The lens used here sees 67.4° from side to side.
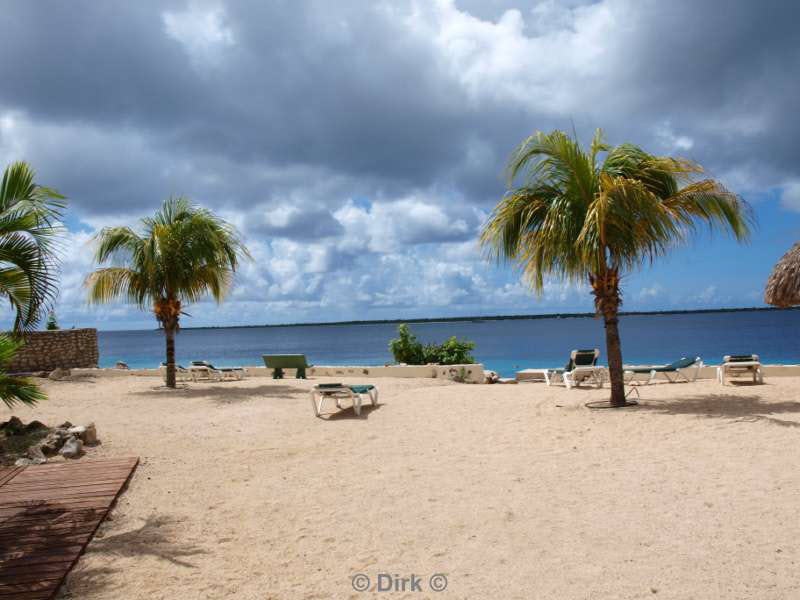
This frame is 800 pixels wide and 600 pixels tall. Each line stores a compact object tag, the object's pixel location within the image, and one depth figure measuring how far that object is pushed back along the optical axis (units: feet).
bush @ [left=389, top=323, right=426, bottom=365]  55.93
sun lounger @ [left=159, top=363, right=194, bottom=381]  55.06
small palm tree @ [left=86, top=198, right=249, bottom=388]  44.32
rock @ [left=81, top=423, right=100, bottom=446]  24.42
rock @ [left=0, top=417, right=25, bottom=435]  25.75
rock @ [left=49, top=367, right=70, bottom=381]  52.47
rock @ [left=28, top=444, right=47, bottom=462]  21.86
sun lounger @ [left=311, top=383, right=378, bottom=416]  30.91
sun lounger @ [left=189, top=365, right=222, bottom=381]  53.01
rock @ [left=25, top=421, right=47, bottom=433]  26.20
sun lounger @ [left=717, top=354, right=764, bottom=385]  37.11
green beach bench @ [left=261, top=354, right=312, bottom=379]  50.85
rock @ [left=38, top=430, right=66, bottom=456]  22.84
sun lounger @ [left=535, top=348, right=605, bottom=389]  39.17
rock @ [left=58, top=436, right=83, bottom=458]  22.07
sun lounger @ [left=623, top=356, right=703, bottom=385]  39.22
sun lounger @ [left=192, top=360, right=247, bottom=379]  53.16
